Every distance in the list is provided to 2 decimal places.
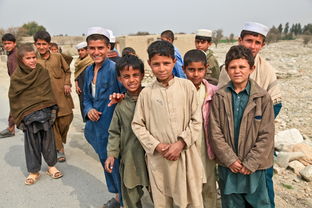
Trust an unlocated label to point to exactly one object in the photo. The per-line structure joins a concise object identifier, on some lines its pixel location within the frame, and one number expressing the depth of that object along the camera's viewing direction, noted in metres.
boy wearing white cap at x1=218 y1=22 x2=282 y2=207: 2.22
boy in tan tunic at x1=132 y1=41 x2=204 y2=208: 2.01
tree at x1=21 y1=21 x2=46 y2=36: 51.95
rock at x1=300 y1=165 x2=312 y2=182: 3.52
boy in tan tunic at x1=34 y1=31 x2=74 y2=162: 3.82
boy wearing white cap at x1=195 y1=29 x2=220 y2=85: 3.87
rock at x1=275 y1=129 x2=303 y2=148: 4.69
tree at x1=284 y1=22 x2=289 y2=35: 70.41
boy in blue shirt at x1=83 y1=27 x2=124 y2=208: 2.50
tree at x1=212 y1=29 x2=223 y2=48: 64.12
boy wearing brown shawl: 3.10
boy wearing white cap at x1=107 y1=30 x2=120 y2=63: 3.83
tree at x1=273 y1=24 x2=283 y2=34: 70.60
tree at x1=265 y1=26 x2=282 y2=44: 51.56
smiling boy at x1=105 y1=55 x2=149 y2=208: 2.19
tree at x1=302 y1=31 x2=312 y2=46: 37.81
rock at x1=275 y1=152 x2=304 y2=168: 3.89
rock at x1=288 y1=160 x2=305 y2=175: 3.80
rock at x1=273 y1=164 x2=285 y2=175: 3.73
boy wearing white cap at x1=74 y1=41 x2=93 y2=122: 4.09
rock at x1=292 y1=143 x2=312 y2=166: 4.05
